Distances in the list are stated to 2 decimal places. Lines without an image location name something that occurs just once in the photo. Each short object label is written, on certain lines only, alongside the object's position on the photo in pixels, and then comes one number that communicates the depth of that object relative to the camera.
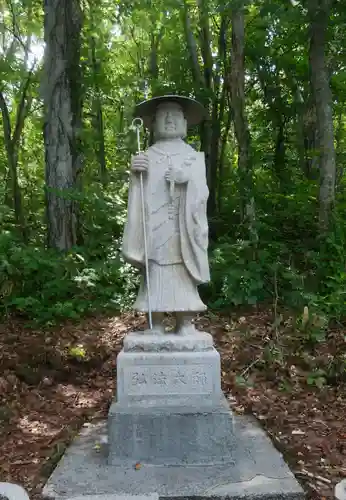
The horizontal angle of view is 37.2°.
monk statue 3.99
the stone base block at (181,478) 3.23
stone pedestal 3.69
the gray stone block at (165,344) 3.88
